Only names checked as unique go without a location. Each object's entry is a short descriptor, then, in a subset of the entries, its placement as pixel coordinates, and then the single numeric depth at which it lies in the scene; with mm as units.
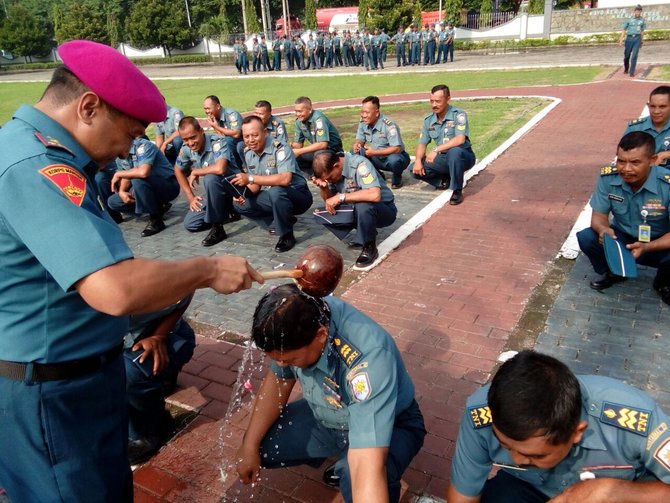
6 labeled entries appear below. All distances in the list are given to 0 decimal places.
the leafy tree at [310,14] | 41969
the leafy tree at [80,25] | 43344
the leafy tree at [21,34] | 47344
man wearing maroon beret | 1462
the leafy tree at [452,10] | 34594
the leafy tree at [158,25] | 42594
